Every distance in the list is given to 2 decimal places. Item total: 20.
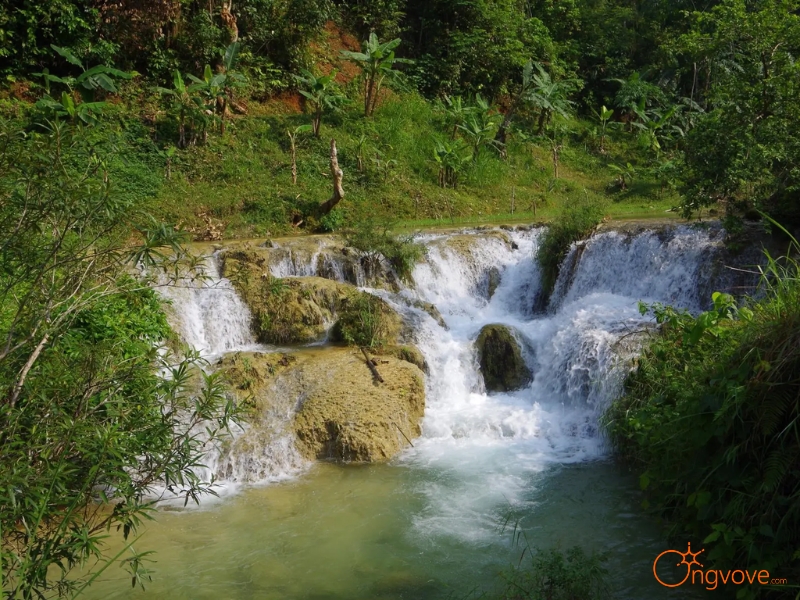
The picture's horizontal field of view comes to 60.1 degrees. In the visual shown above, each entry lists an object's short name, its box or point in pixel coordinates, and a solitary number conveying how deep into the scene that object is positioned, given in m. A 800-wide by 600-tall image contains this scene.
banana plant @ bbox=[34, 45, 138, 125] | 16.09
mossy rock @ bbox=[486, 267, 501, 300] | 14.93
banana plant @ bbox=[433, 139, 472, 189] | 22.12
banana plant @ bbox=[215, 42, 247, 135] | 19.75
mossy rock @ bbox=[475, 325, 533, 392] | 11.55
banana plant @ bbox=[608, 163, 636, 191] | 24.56
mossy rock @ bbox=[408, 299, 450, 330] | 12.59
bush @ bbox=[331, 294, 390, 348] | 11.46
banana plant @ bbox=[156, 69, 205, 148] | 18.64
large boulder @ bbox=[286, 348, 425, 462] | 9.46
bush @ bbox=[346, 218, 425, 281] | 13.85
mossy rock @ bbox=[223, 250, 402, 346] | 11.76
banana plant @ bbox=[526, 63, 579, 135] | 25.31
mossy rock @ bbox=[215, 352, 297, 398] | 10.05
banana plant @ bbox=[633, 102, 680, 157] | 26.12
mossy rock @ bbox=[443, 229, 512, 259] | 15.03
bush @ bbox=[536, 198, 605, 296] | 14.05
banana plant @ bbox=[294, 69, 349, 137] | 20.81
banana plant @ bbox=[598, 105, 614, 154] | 27.42
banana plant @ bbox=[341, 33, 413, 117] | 21.97
